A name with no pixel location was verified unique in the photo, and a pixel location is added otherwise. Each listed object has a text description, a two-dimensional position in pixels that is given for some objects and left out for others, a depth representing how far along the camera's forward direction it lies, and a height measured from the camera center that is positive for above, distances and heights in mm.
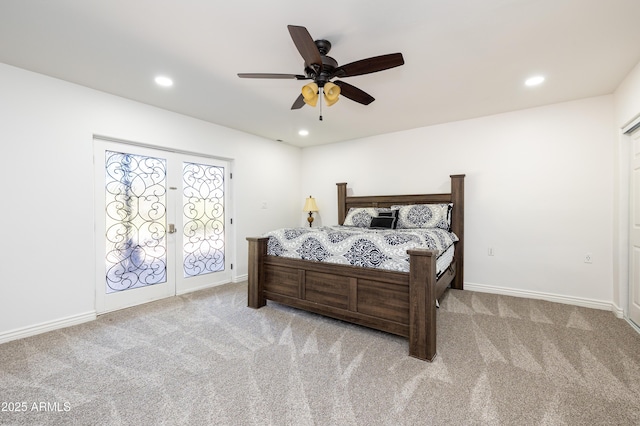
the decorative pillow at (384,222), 3930 -166
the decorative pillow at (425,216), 3791 -74
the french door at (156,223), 3152 -189
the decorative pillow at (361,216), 4246 -90
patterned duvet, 2420 -358
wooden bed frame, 2109 -786
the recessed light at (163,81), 2775 +1359
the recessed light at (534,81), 2738 +1368
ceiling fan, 1871 +1074
